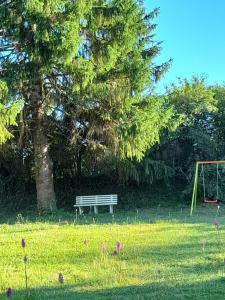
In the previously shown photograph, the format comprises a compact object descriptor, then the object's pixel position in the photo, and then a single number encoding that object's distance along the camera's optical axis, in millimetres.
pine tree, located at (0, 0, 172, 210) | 12641
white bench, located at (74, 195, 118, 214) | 15930
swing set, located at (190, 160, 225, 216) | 16252
